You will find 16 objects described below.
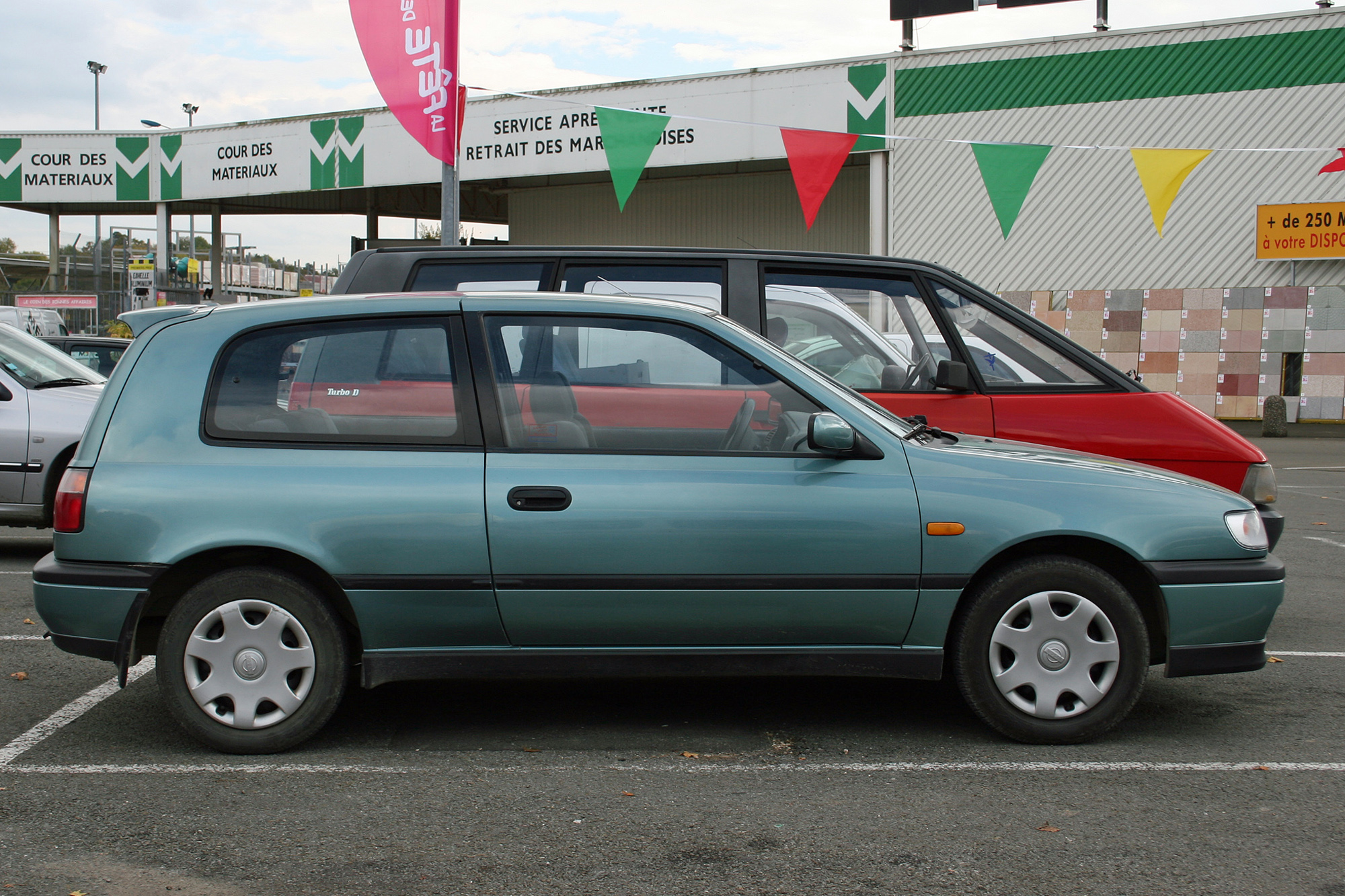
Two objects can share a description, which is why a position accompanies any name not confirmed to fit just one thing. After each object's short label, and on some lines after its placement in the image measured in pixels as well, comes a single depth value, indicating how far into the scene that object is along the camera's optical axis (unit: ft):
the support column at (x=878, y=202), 75.36
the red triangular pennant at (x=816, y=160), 49.57
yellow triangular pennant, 46.34
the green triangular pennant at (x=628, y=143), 52.11
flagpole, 35.63
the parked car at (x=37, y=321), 89.56
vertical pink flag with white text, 32.14
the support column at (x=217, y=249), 109.81
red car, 17.79
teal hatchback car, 13.16
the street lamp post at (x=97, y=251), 148.97
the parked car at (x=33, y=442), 26.16
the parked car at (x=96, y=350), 41.68
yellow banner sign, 66.18
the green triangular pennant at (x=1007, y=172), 45.55
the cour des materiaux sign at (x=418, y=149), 75.41
